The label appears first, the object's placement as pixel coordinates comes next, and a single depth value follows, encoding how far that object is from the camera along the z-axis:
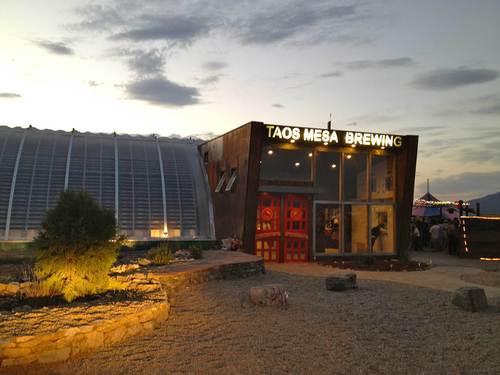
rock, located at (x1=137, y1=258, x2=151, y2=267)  14.91
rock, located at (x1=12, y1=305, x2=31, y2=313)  8.57
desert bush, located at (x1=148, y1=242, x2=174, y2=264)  15.13
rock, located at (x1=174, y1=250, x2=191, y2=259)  16.64
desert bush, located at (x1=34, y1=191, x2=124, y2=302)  9.70
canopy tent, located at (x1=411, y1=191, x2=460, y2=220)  36.03
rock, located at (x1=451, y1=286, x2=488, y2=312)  10.48
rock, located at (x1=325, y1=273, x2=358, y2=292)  12.83
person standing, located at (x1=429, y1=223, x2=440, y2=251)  27.15
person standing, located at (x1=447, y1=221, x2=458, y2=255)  25.16
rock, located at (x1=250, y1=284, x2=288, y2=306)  10.58
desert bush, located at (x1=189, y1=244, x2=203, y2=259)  16.59
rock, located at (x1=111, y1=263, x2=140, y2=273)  13.70
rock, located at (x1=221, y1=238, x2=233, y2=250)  19.34
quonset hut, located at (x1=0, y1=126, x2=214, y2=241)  19.81
